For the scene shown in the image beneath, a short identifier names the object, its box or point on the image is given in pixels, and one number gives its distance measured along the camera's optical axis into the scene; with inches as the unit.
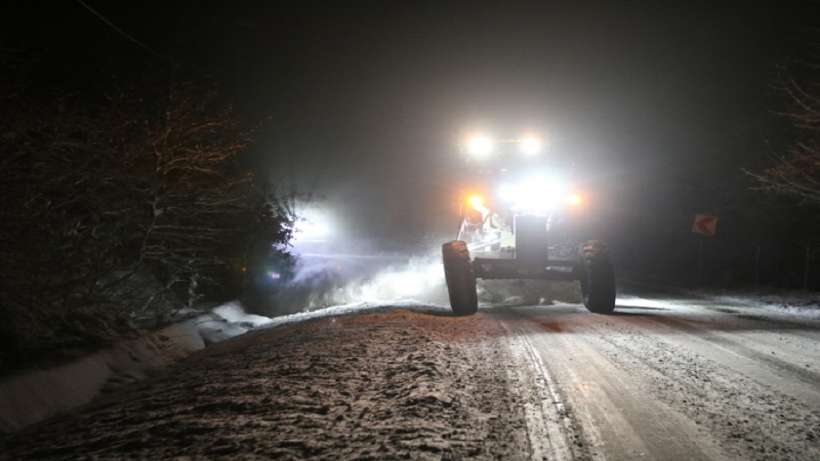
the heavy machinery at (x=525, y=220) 495.8
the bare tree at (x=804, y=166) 595.5
